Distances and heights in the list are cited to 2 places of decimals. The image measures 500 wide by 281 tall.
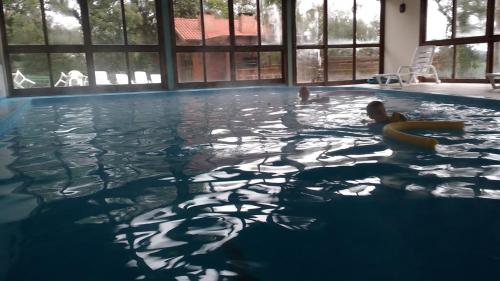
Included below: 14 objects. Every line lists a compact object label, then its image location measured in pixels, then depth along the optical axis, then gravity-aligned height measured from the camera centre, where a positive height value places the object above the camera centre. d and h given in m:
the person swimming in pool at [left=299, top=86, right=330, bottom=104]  6.36 -0.34
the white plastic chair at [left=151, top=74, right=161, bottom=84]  9.52 +0.12
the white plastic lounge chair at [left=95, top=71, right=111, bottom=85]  8.96 +0.16
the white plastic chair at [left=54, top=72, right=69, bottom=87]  8.69 +0.12
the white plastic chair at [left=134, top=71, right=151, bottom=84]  9.34 +0.15
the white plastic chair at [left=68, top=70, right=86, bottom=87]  8.77 +0.17
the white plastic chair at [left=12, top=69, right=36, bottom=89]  8.33 +0.16
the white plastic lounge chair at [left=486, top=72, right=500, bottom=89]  6.14 -0.10
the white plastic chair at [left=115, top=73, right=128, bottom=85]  9.18 +0.12
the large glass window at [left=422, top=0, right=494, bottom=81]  8.78 +0.88
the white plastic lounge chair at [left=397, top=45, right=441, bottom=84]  8.88 +0.26
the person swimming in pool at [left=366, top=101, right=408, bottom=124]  4.13 -0.41
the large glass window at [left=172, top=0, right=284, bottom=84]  9.56 +1.02
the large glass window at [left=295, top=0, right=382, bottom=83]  10.60 +1.01
